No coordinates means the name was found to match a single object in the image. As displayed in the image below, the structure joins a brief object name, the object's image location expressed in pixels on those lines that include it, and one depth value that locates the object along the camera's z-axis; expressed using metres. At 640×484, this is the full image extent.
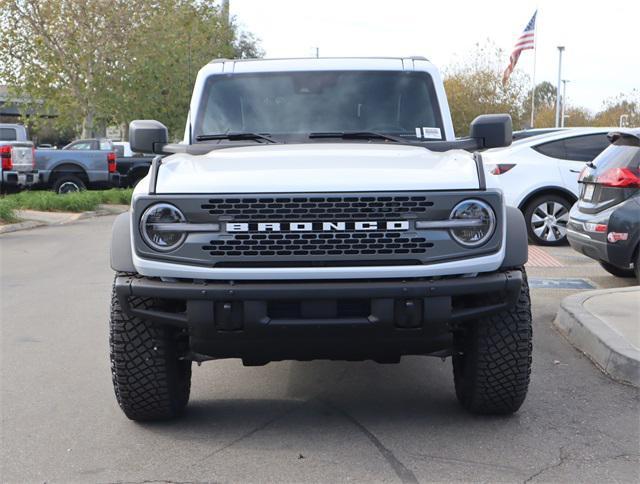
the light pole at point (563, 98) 59.88
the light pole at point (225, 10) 40.69
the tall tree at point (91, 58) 33.16
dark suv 8.81
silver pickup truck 19.63
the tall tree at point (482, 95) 54.25
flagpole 53.45
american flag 42.12
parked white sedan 13.25
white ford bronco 4.46
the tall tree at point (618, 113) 60.88
